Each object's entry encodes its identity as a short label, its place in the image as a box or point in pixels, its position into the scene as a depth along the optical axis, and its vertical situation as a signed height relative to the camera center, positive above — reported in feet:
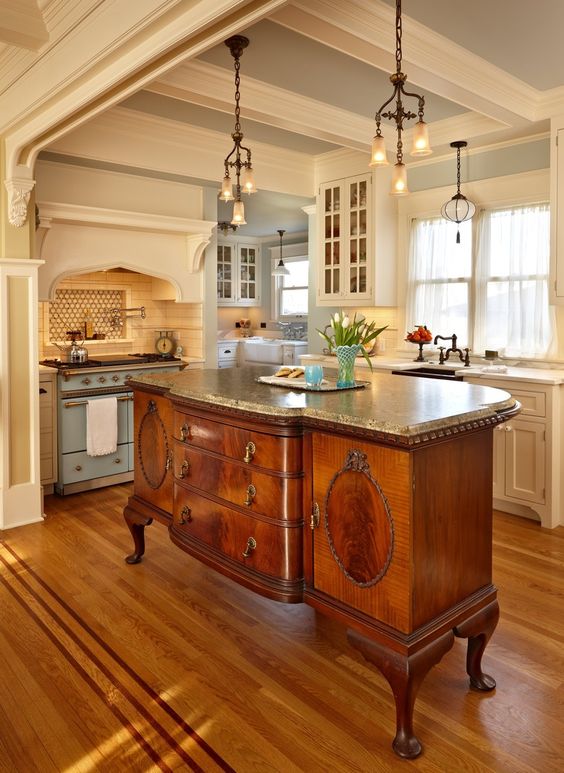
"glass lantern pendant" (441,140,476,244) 16.43 +3.74
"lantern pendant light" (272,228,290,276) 30.42 +3.89
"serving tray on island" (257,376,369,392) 9.21 -0.58
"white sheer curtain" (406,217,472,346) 17.39 +2.01
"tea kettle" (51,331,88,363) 16.56 -0.12
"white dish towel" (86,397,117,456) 15.90 -2.05
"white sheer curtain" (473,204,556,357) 15.51 +1.67
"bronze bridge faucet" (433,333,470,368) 16.34 -0.15
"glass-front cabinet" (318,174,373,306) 18.54 +3.24
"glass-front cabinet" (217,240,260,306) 31.01 +3.77
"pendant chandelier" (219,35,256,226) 10.79 +3.16
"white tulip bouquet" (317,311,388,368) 9.36 +0.19
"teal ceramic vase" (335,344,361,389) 9.34 -0.26
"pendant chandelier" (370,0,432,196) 8.36 +2.94
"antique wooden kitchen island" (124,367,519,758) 6.54 -1.93
